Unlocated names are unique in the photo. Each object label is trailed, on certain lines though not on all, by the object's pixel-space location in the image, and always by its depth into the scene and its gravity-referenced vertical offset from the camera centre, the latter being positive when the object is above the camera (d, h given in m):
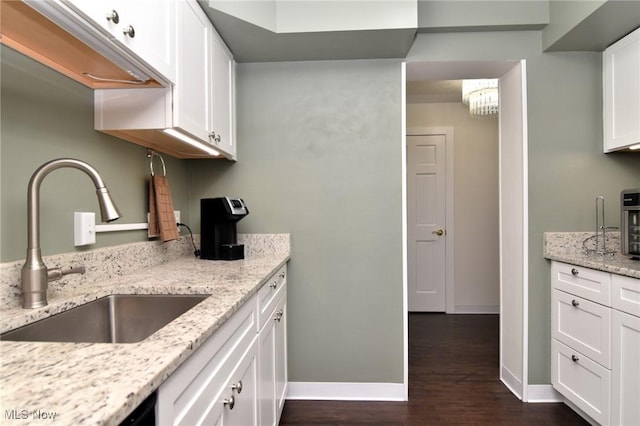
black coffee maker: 1.89 -0.08
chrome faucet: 0.91 -0.03
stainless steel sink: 1.08 -0.34
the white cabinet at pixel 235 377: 0.71 -0.45
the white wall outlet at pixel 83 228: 1.23 -0.05
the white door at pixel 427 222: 3.90 -0.11
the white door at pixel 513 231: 2.14 -0.12
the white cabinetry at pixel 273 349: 1.46 -0.66
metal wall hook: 1.74 +0.29
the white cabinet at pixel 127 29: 0.83 +0.50
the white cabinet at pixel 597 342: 1.56 -0.66
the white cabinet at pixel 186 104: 1.33 +0.45
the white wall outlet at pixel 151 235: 1.69 -0.10
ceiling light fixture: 2.75 +0.93
